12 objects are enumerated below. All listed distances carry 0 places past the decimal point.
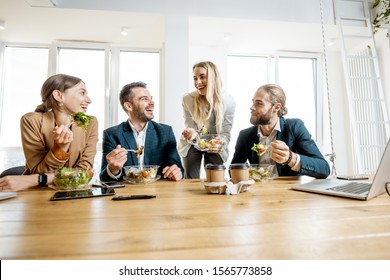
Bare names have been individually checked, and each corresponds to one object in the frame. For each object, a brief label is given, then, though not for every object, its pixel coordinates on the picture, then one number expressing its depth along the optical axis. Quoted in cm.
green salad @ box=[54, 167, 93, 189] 106
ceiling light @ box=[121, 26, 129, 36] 344
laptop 82
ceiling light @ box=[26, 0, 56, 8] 288
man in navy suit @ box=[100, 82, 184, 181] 168
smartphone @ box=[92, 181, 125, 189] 113
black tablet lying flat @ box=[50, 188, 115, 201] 88
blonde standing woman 221
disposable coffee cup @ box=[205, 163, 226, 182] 100
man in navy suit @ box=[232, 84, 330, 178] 164
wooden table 45
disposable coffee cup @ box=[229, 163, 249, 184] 106
